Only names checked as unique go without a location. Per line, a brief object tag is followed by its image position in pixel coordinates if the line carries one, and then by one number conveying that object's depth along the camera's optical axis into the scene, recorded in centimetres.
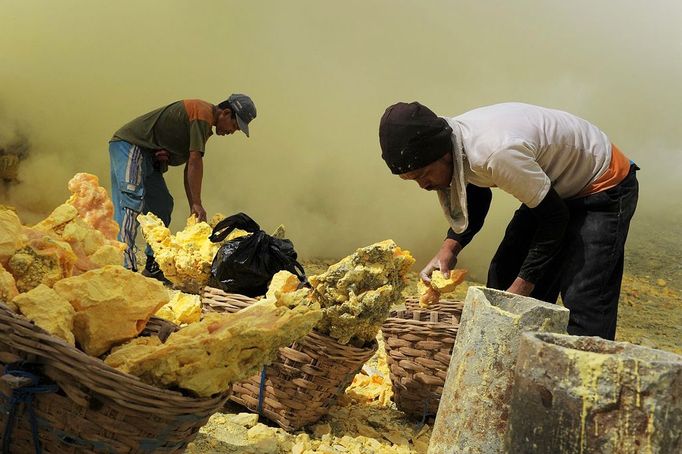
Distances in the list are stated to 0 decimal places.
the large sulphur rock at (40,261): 177
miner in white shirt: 252
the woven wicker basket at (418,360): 290
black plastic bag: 304
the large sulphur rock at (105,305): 169
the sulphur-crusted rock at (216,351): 150
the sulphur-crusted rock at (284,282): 261
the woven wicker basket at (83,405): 141
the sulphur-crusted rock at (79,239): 207
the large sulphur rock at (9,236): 175
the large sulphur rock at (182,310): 265
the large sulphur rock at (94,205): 279
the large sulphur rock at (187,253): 361
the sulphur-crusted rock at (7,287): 162
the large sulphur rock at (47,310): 155
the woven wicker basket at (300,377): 259
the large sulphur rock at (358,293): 253
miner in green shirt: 503
